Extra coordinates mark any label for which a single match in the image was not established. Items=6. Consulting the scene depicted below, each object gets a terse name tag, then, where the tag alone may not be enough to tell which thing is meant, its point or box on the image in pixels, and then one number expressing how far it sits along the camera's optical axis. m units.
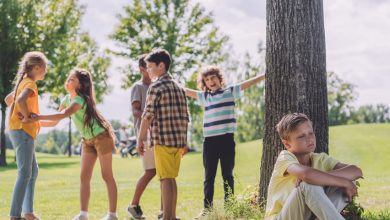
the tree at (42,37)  31.11
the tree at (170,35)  41.38
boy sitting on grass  4.86
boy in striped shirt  7.86
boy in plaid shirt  7.00
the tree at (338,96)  66.62
